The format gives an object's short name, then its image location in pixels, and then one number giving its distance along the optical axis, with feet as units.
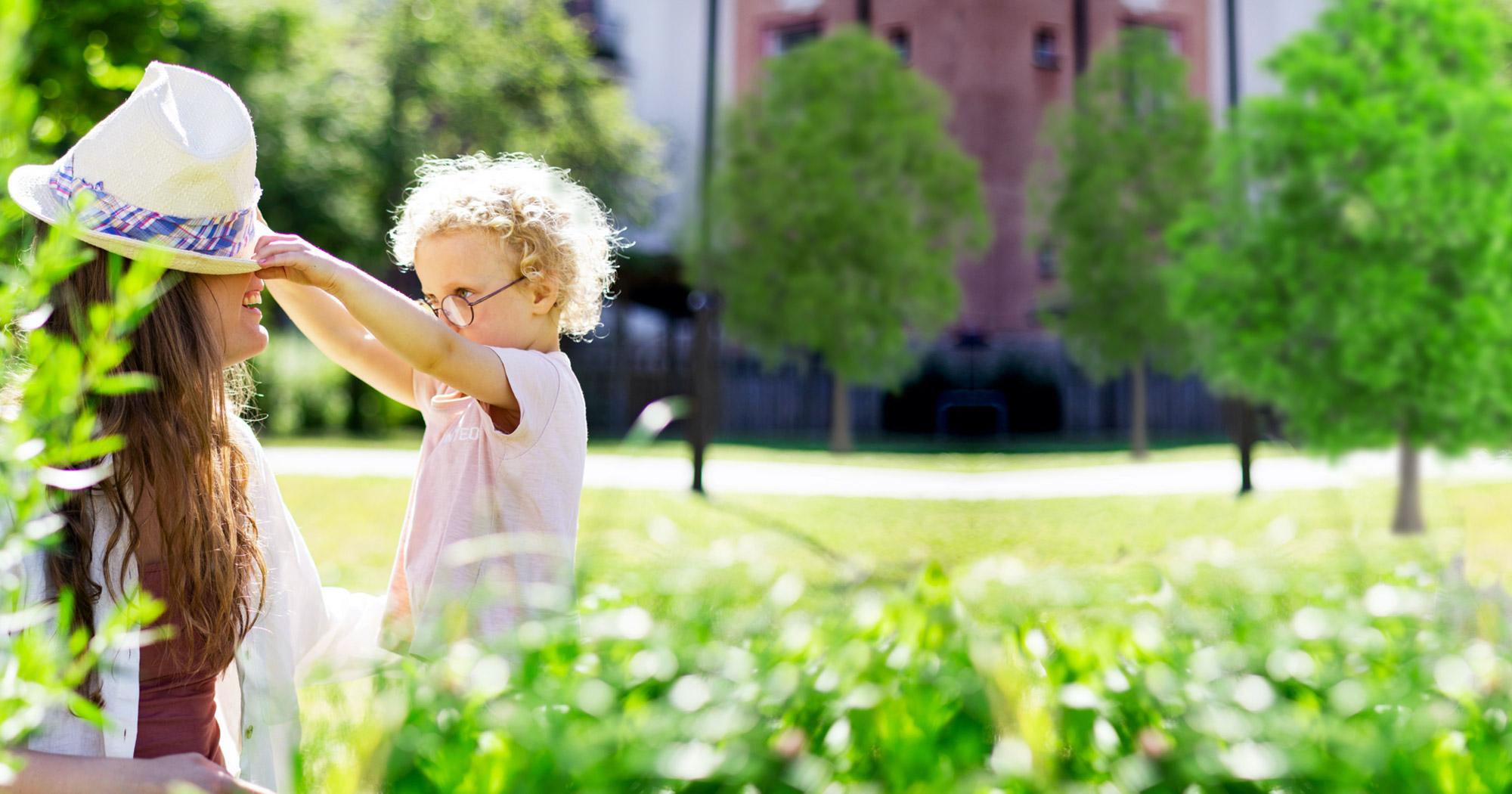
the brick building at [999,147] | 62.08
